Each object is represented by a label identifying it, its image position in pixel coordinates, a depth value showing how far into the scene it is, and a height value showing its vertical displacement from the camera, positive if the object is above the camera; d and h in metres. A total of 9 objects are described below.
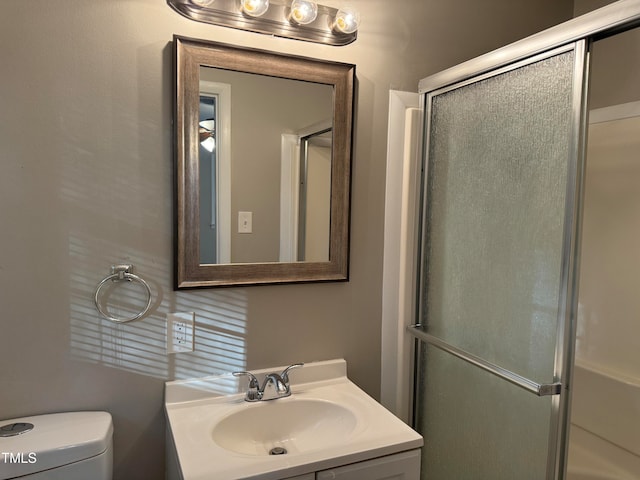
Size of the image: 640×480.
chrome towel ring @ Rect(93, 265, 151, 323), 1.34 -0.21
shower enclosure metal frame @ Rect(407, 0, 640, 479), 1.09 +0.12
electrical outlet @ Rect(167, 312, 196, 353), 1.43 -0.38
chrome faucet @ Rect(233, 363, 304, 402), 1.48 -0.58
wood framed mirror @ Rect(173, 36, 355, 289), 1.39 +0.15
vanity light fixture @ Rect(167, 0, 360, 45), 1.36 +0.60
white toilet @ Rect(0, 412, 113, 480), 1.11 -0.61
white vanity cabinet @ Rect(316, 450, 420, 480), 1.19 -0.69
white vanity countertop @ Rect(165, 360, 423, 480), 1.12 -0.62
